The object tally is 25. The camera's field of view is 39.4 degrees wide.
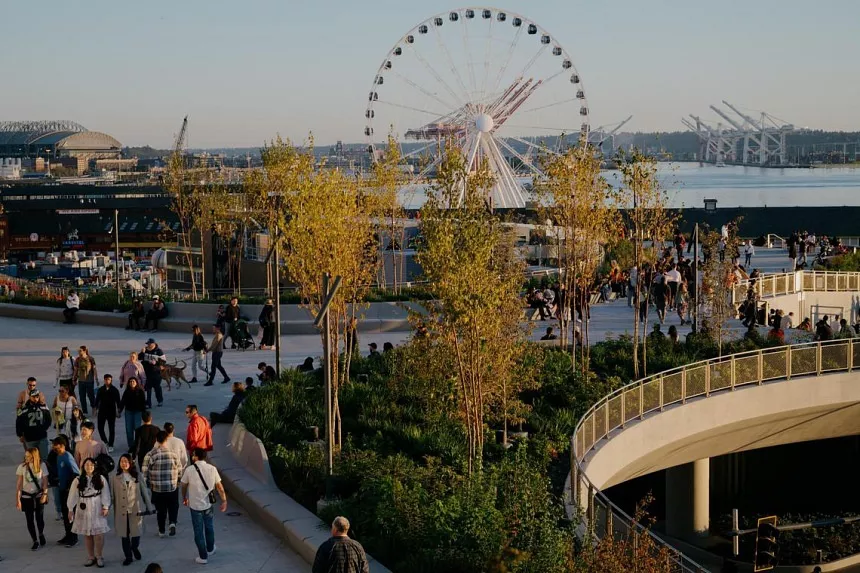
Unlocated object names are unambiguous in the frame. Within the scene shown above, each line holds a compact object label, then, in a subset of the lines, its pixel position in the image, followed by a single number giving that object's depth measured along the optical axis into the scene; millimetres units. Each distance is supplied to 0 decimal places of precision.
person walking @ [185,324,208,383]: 21234
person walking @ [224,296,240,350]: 24578
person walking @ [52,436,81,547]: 12125
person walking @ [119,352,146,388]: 16516
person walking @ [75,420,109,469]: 12289
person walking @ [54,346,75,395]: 17297
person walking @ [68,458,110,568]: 11242
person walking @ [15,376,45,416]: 14414
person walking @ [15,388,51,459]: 13555
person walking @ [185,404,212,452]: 13555
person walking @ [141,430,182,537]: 12016
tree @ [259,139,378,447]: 16531
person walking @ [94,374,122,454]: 15492
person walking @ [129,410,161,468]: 13250
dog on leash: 20047
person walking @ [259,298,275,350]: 24562
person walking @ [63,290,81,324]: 29344
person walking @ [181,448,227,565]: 11523
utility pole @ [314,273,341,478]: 12984
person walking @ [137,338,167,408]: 18484
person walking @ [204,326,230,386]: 20859
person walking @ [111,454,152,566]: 11367
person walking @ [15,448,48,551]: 11781
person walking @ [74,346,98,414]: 17344
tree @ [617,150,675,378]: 21469
